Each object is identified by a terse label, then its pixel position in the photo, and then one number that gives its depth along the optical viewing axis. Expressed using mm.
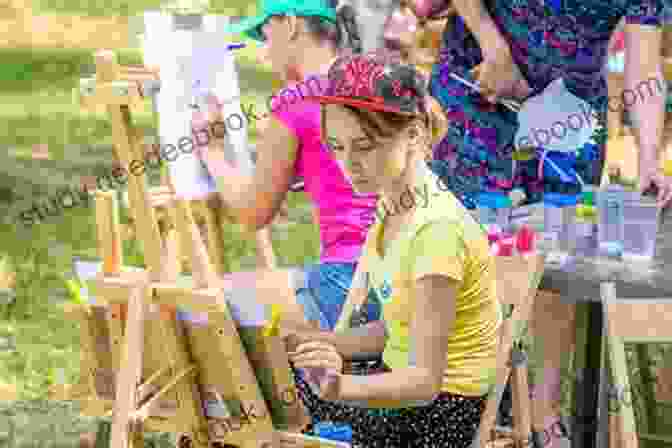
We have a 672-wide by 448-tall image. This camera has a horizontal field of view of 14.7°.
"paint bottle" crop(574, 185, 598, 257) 6549
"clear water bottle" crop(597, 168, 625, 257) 6449
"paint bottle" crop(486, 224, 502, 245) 6122
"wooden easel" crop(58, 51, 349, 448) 5343
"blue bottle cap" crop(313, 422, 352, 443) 5457
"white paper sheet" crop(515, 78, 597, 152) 6886
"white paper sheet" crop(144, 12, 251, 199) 5556
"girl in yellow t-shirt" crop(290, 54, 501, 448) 4656
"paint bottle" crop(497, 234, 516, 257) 6004
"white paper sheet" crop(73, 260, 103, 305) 5612
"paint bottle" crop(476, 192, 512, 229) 6691
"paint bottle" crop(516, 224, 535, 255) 6057
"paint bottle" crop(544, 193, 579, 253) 6579
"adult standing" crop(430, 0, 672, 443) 6740
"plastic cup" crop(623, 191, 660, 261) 6404
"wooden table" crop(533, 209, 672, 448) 6072
